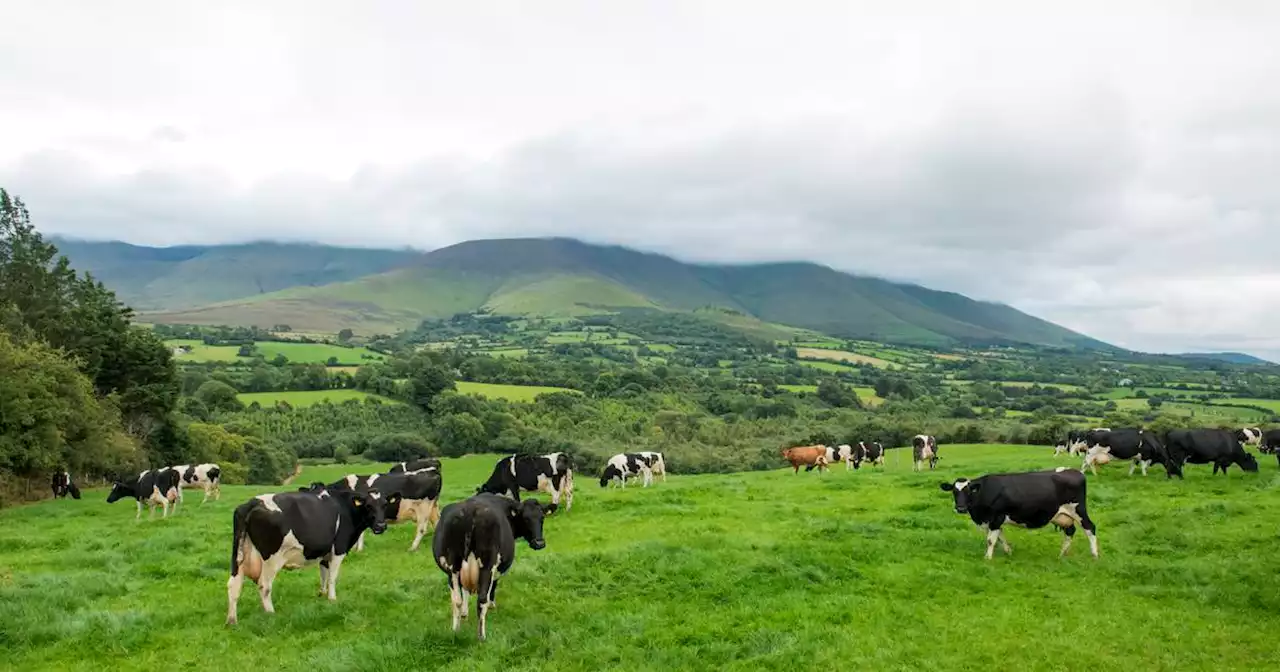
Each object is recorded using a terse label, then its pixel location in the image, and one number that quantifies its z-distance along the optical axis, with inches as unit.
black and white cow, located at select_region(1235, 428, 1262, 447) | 1354.6
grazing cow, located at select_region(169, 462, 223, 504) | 1131.9
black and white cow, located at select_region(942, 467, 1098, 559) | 605.3
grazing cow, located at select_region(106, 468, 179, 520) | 989.2
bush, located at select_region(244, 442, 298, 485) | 2357.3
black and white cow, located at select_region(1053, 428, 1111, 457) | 1266.2
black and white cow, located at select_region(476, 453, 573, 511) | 882.8
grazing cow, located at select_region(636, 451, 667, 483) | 1346.8
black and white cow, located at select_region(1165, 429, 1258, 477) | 959.0
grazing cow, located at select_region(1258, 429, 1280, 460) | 1126.4
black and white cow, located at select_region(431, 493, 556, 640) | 431.5
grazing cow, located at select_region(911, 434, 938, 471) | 1470.2
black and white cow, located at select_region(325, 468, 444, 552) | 711.1
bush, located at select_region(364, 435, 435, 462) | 3073.3
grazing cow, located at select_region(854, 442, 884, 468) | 1605.6
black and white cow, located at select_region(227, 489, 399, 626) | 461.4
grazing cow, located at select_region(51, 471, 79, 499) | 1300.1
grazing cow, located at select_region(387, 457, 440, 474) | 1018.1
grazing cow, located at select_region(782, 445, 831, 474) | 1596.9
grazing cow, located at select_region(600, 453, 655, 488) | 1294.3
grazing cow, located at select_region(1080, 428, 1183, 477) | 991.0
